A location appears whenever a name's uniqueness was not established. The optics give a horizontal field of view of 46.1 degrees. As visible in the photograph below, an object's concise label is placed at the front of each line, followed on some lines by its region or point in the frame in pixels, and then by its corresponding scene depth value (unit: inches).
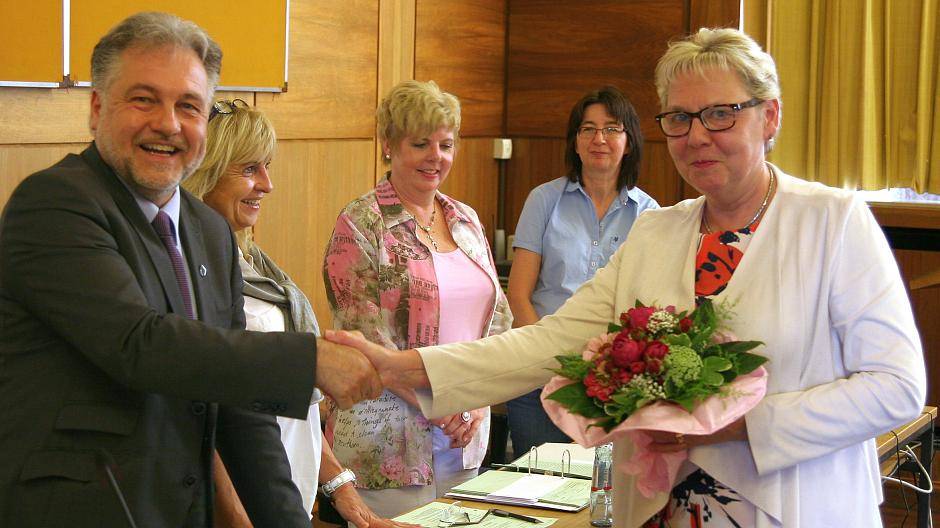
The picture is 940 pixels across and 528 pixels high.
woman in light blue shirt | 172.7
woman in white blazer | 75.7
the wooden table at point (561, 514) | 104.0
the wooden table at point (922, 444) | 141.8
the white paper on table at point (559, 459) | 121.7
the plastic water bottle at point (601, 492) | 104.1
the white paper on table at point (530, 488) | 110.3
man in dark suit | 63.6
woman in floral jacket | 126.0
